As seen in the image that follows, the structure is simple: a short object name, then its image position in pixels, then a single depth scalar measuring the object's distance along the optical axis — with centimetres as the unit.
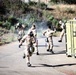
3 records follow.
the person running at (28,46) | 1691
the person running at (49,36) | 2037
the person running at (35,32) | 2006
